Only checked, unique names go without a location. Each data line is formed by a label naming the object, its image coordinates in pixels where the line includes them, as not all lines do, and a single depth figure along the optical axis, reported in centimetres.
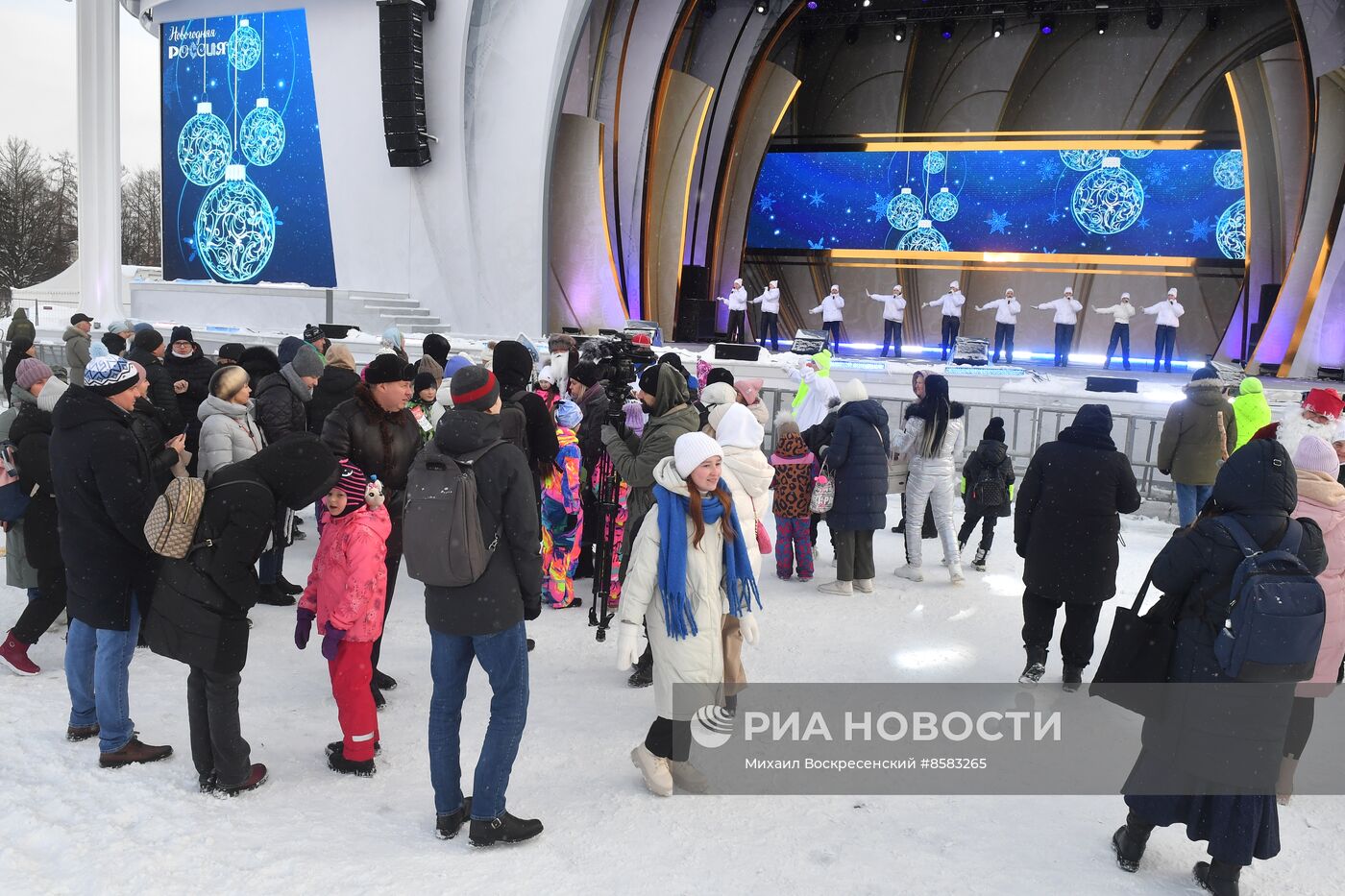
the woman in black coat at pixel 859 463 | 636
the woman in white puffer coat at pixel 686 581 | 352
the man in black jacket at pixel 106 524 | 361
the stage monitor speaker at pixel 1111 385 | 1316
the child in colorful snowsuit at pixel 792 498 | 674
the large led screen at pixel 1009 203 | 2064
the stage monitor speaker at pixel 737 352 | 1502
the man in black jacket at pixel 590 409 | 592
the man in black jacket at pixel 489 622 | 316
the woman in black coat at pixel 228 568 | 339
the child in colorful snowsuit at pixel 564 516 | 565
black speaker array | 1717
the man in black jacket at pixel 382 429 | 414
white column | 1900
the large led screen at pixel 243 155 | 1931
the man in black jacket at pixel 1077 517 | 457
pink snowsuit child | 383
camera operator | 465
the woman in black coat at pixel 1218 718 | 312
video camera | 531
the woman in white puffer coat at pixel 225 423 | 512
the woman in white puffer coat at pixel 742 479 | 406
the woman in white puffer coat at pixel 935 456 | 672
